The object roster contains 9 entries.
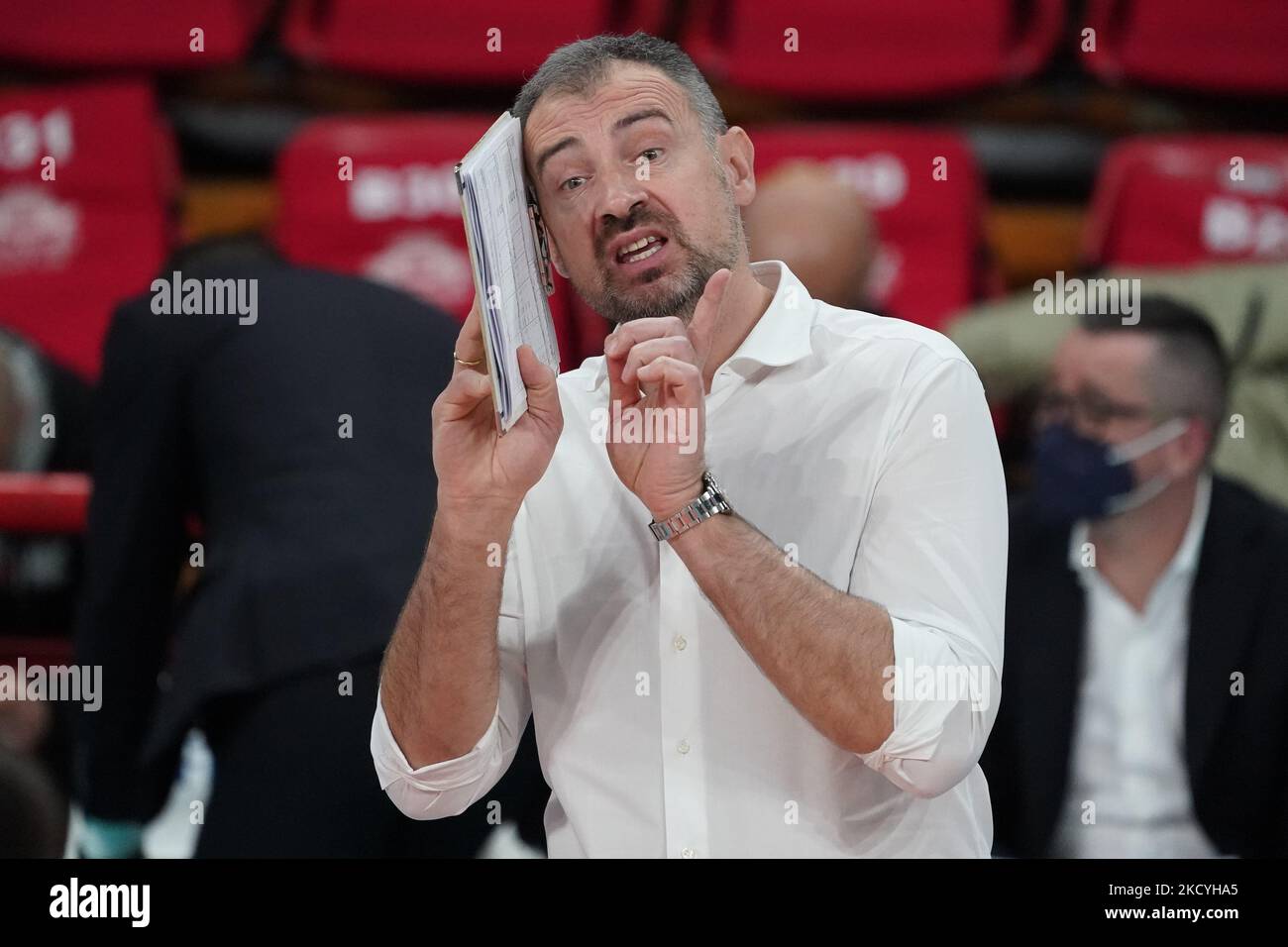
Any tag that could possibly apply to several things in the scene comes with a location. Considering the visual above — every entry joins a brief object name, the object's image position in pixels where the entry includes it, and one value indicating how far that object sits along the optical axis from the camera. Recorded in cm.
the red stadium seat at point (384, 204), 548
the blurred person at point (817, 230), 455
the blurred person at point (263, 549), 312
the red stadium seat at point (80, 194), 582
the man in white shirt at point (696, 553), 232
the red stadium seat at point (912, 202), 558
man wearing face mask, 374
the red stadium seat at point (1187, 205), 561
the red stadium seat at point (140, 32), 586
